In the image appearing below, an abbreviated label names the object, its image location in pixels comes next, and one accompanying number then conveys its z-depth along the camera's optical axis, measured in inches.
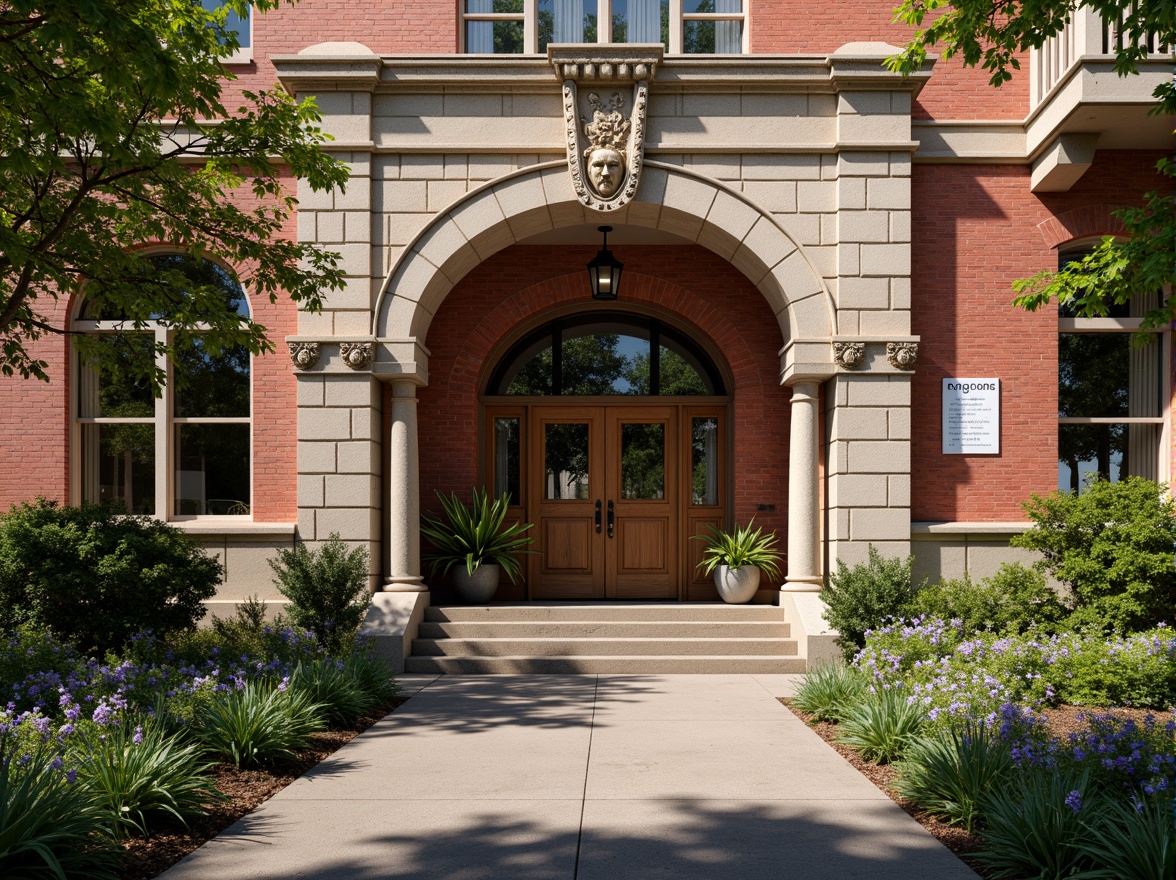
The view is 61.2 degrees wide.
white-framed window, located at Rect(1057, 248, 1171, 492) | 497.0
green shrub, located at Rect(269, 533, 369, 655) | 418.3
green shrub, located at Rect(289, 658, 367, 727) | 308.3
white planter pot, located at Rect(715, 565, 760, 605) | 493.4
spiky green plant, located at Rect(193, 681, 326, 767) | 254.8
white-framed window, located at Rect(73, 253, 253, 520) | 493.7
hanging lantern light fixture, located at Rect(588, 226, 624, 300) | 482.9
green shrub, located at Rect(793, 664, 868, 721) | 319.0
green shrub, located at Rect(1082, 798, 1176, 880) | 157.4
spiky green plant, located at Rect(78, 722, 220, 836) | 200.4
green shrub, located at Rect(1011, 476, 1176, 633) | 398.0
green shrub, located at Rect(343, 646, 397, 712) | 340.8
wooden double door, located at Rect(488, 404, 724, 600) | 550.9
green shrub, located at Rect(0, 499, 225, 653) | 363.6
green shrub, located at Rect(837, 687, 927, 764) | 264.7
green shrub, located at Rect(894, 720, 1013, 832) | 211.2
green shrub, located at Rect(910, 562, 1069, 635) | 401.4
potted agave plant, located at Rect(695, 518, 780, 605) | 493.4
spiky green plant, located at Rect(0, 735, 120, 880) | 164.4
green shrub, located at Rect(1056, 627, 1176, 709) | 320.5
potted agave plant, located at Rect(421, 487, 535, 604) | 489.1
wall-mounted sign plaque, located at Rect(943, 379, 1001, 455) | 478.0
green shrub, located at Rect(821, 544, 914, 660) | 409.1
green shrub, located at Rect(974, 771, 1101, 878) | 175.0
